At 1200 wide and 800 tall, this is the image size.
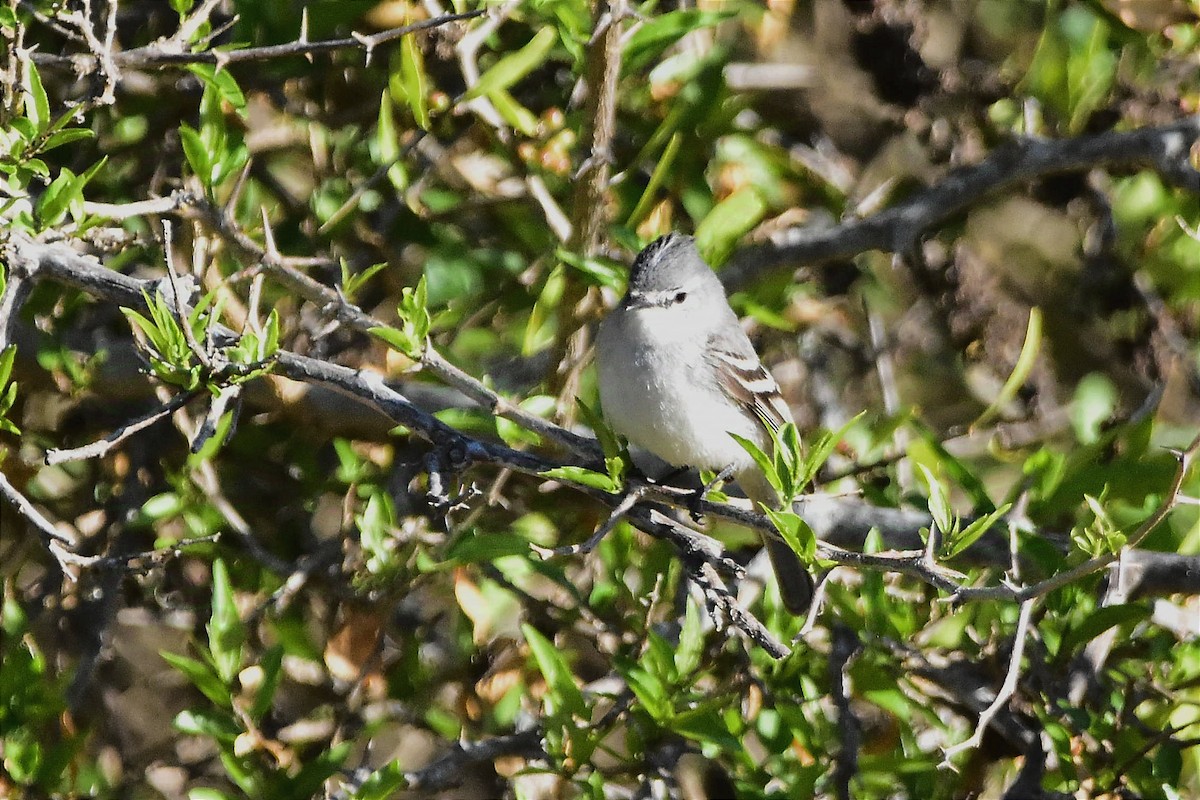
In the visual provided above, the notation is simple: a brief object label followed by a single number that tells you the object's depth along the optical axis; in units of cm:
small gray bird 794
